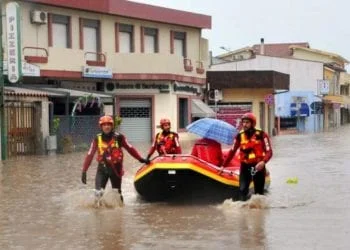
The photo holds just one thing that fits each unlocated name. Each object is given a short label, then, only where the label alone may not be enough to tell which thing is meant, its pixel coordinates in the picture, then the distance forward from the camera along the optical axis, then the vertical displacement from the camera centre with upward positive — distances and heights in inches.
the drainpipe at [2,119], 933.8 -4.5
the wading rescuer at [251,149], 454.0 -23.4
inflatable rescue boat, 476.7 -44.7
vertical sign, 961.5 +96.1
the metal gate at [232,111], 1727.4 +1.5
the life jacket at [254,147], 455.5 -22.2
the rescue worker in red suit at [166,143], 527.2 -21.8
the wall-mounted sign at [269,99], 1774.7 +29.5
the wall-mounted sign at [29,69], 1075.7 +67.8
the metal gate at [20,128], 979.3 -17.1
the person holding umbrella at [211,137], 505.0 -17.3
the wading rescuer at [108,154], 464.4 -25.6
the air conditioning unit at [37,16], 1184.8 +160.1
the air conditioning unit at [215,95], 1713.8 +40.6
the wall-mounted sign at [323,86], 2588.6 +85.4
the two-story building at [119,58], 1200.2 +99.4
